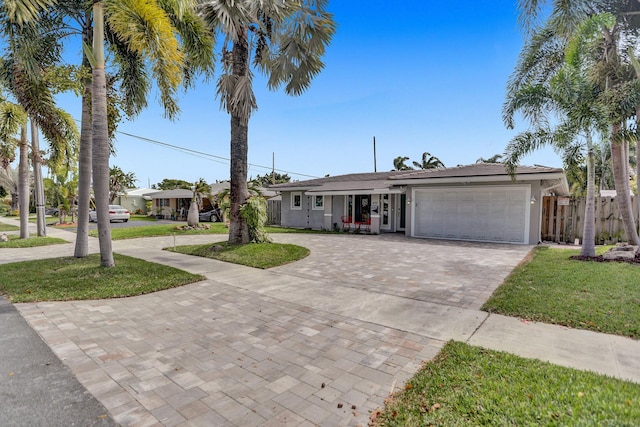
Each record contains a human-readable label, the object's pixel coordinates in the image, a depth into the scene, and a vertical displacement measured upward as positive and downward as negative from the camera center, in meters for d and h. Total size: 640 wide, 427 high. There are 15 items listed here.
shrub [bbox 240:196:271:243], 11.13 -0.41
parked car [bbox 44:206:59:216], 39.33 -0.93
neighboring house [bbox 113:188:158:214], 39.22 +0.39
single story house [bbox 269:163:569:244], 13.04 +0.10
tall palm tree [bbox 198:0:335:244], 10.48 +5.37
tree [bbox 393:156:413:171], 33.38 +4.41
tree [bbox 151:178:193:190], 45.67 +3.13
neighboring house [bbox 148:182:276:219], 28.57 +0.33
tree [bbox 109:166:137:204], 29.64 +2.23
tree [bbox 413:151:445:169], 31.98 +4.32
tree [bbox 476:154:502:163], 32.64 +4.88
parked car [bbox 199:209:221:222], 26.16 -0.96
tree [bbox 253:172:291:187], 55.66 +4.70
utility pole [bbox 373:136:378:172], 34.72 +5.11
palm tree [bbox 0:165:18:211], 27.90 +2.20
